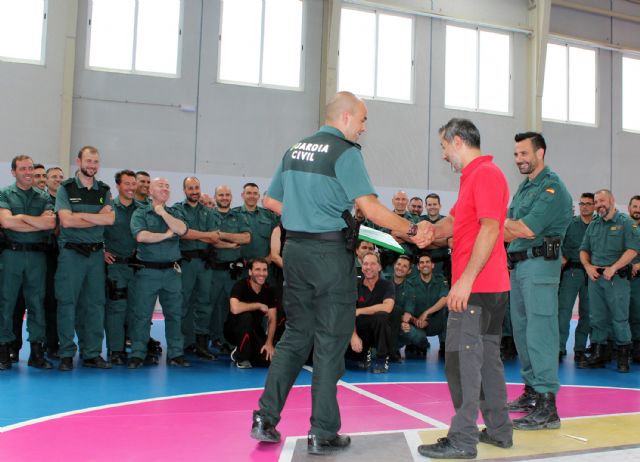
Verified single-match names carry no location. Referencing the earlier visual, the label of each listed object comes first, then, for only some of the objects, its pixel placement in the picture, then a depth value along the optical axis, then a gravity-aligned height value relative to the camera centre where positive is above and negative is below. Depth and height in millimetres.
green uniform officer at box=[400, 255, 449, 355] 8188 -525
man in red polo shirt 3639 -185
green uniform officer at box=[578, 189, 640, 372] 7727 +7
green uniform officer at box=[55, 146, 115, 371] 6438 -40
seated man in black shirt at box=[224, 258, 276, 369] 7012 -652
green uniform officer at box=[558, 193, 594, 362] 8305 -119
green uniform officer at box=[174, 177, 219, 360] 7680 -125
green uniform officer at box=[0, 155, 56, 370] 6328 -36
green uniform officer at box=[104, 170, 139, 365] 6969 -136
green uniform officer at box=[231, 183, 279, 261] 8430 +415
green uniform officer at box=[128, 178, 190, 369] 6844 -186
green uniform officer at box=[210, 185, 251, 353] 7969 -82
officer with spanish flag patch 4621 +11
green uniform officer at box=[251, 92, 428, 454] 3744 -28
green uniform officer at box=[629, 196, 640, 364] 8320 -481
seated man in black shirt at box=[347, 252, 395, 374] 7078 -594
